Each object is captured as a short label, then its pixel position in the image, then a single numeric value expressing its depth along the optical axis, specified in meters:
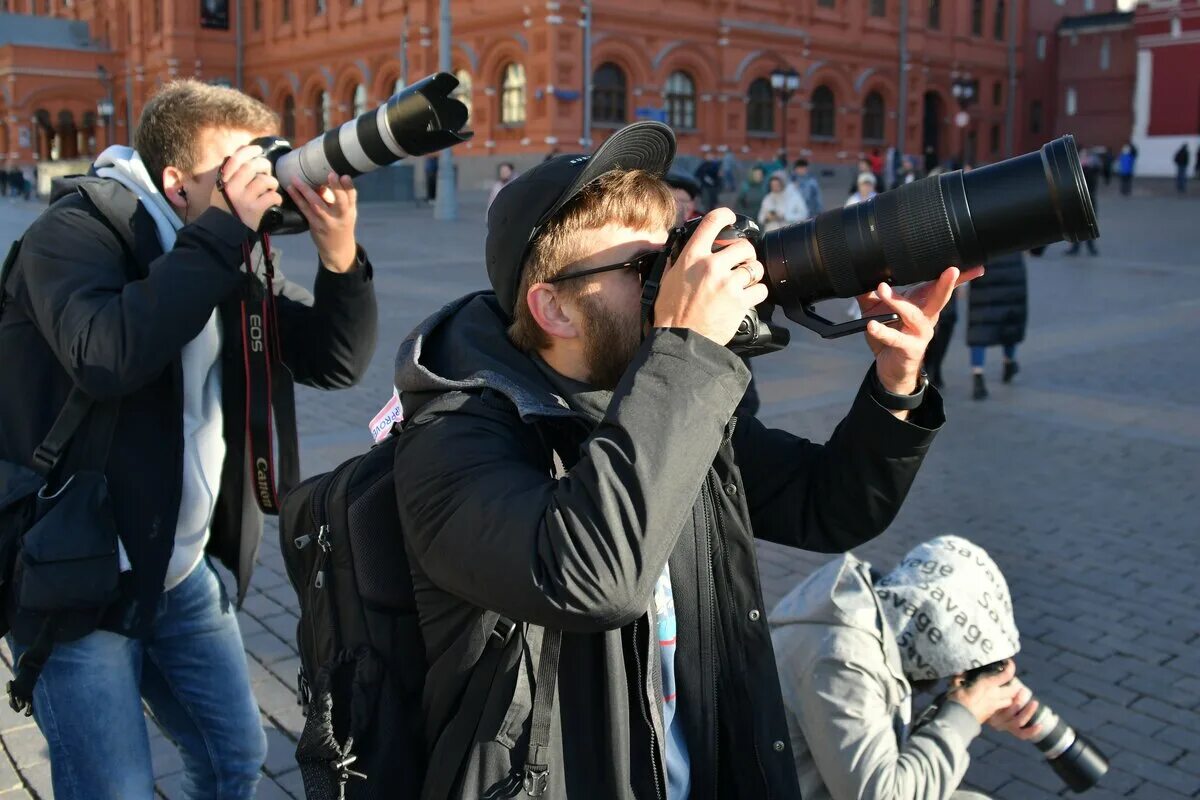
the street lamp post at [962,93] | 40.02
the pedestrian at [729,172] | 32.97
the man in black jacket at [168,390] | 2.09
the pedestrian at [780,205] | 14.37
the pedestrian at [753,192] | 16.89
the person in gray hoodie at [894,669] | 2.23
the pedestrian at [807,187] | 18.03
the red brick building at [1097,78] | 50.53
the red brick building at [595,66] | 34.84
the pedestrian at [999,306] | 8.45
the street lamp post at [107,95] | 51.38
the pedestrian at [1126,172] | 35.00
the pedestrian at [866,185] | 13.49
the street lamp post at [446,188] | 25.97
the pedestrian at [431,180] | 34.29
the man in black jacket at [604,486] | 1.35
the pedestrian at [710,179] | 28.91
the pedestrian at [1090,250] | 18.97
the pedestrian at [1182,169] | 34.75
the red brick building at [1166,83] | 44.97
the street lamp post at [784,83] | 34.78
